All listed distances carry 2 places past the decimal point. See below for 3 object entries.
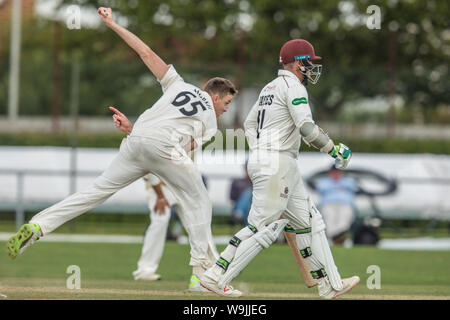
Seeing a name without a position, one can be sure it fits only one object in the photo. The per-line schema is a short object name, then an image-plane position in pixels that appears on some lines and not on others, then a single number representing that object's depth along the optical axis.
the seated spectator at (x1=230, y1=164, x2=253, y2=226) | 17.39
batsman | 8.03
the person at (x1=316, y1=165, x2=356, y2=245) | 17.27
